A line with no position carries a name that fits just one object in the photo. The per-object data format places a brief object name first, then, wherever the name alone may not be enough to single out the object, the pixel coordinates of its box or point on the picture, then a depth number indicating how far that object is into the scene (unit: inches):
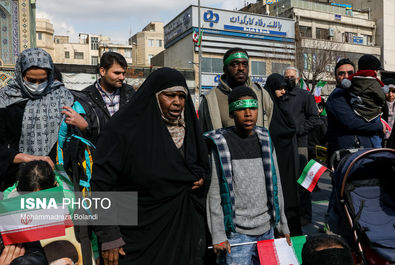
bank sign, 1227.9
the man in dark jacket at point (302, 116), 187.5
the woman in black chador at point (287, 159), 140.3
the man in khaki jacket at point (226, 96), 130.3
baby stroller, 102.0
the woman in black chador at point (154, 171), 81.0
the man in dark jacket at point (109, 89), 136.0
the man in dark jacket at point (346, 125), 132.9
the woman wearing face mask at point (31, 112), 105.8
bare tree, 1018.0
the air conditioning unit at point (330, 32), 1366.9
